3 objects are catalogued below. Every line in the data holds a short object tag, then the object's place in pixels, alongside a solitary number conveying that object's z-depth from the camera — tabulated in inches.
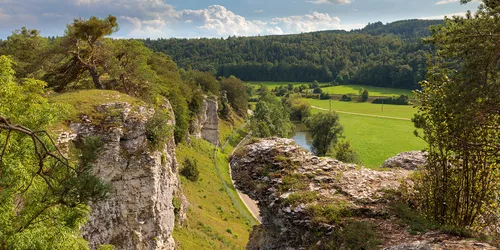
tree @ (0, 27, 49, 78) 876.6
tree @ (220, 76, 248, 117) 3422.7
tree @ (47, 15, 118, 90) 814.5
